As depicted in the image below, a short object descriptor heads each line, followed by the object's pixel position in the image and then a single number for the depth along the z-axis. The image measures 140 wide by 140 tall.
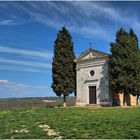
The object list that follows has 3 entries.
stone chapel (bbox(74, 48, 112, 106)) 16.87
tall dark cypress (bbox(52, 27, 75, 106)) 17.59
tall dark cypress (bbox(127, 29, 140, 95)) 15.49
